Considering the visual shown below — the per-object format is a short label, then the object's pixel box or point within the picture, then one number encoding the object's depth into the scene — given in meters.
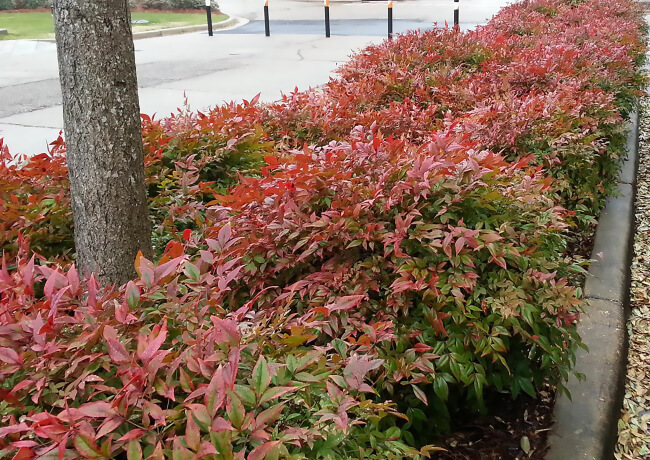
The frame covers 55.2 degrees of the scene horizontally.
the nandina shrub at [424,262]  2.22
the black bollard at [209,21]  18.18
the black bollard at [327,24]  17.51
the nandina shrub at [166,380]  1.29
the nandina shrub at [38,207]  2.87
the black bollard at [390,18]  17.13
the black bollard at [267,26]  18.14
